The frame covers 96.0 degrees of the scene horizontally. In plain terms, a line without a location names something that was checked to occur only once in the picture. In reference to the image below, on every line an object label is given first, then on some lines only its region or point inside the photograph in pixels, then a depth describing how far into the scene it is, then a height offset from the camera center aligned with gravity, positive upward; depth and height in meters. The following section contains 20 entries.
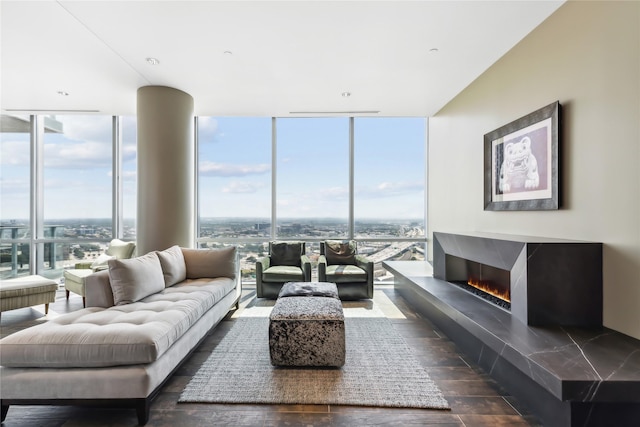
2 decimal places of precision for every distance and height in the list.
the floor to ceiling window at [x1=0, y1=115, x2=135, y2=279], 4.97 +0.45
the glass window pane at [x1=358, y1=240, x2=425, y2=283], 5.17 -0.68
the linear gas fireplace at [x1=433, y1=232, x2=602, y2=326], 2.11 -0.50
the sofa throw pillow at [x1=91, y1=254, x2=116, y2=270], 4.16 -0.69
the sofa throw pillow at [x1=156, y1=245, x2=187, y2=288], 3.17 -0.58
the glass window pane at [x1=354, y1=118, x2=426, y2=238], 5.21 +0.69
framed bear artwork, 2.48 +0.51
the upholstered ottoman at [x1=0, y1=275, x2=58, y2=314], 3.26 -0.91
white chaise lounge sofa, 1.71 -0.88
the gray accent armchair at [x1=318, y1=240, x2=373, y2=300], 4.17 -0.91
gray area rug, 1.98 -1.26
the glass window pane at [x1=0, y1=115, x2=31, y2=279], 4.93 +0.36
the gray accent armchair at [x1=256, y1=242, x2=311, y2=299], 4.21 -0.88
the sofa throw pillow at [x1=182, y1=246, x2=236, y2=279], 3.54 -0.59
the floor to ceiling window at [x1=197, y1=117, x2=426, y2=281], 5.18 +0.56
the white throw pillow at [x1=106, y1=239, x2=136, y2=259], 4.46 -0.53
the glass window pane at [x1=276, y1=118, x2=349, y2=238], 5.20 +0.72
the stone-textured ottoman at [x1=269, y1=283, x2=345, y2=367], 2.36 -1.03
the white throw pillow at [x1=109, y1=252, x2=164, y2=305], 2.49 -0.59
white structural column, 3.89 +0.68
